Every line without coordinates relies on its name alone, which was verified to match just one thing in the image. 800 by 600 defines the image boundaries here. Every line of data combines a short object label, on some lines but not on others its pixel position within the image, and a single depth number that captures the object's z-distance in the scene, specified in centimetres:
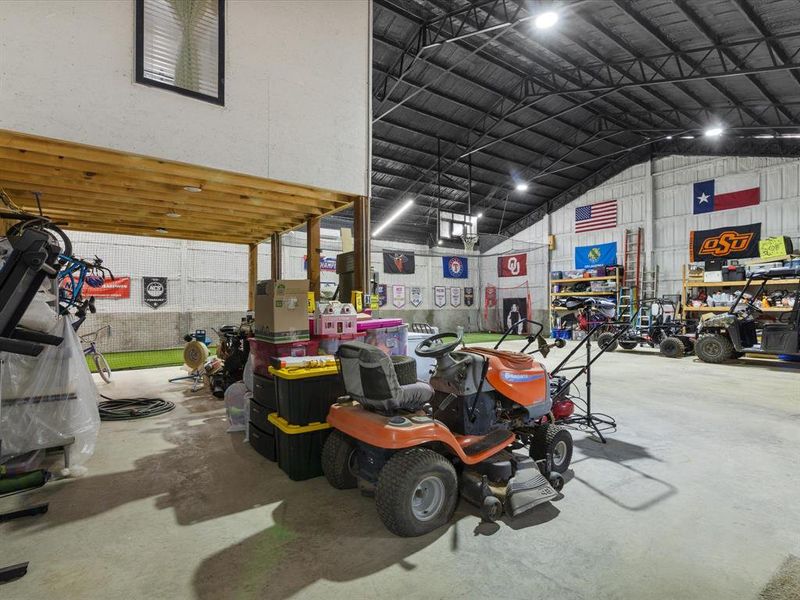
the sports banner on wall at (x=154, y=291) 1101
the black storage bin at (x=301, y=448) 300
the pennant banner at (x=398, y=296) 1664
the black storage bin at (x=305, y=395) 303
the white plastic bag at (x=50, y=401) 287
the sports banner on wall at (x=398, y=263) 1627
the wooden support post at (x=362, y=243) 520
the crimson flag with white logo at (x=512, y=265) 1784
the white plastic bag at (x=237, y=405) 424
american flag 1483
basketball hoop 1475
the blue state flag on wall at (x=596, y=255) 1463
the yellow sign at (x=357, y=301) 498
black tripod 347
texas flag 1150
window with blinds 380
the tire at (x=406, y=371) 258
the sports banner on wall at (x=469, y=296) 1902
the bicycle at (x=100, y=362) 624
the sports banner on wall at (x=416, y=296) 1723
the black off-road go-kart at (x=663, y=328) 968
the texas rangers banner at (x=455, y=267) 1834
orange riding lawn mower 220
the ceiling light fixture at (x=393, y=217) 1473
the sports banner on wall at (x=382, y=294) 1606
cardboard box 355
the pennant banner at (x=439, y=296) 1798
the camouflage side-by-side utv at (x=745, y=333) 737
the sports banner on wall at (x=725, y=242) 1140
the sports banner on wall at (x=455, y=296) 1853
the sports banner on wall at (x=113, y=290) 1022
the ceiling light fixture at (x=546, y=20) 657
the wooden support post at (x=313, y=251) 598
